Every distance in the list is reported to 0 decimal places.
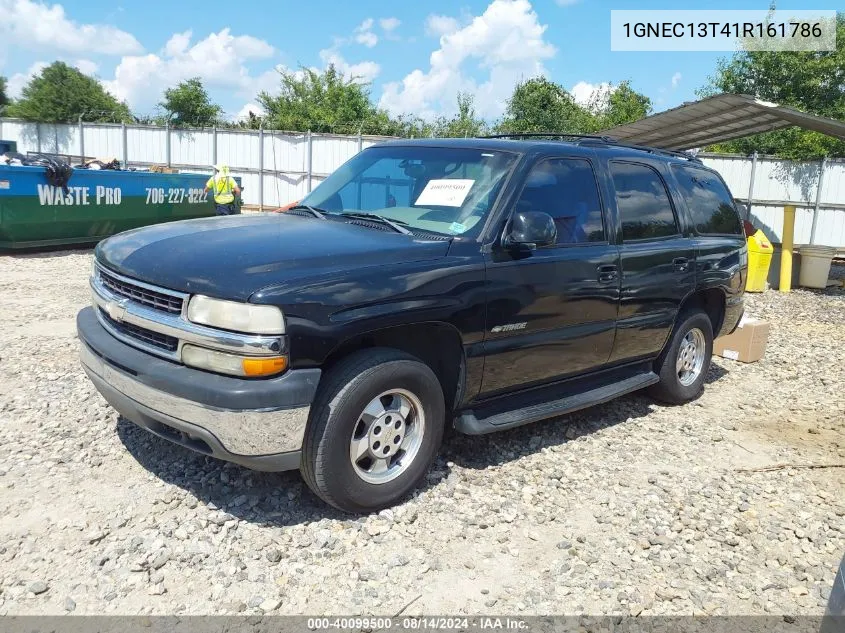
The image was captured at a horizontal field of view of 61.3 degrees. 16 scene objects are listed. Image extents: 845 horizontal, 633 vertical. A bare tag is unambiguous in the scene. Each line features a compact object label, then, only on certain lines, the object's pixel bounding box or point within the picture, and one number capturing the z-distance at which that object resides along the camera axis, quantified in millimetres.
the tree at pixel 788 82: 25984
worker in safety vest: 12852
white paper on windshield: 4234
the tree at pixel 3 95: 56072
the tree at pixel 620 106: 33656
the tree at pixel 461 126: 28234
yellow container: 12047
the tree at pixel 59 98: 39812
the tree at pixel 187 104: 32344
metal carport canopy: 12406
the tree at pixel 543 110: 30906
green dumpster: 10828
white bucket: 12789
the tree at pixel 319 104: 31641
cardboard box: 7469
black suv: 3219
